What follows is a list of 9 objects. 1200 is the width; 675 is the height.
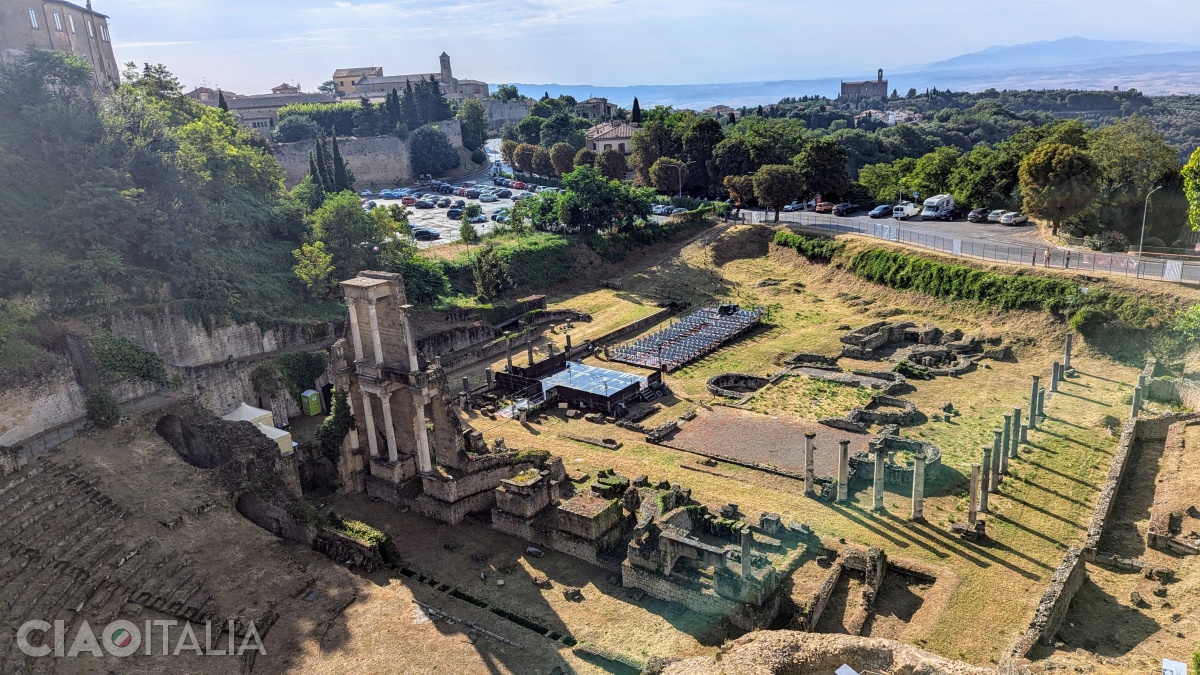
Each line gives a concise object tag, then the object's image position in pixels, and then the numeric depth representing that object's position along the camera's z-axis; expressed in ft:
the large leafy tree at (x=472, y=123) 373.81
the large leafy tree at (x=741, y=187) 221.66
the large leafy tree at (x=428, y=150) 331.57
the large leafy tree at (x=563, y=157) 292.81
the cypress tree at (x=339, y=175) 211.41
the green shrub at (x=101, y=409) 87.92
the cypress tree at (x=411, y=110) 369.30
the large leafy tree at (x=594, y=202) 202.80
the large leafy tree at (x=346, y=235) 146.61
